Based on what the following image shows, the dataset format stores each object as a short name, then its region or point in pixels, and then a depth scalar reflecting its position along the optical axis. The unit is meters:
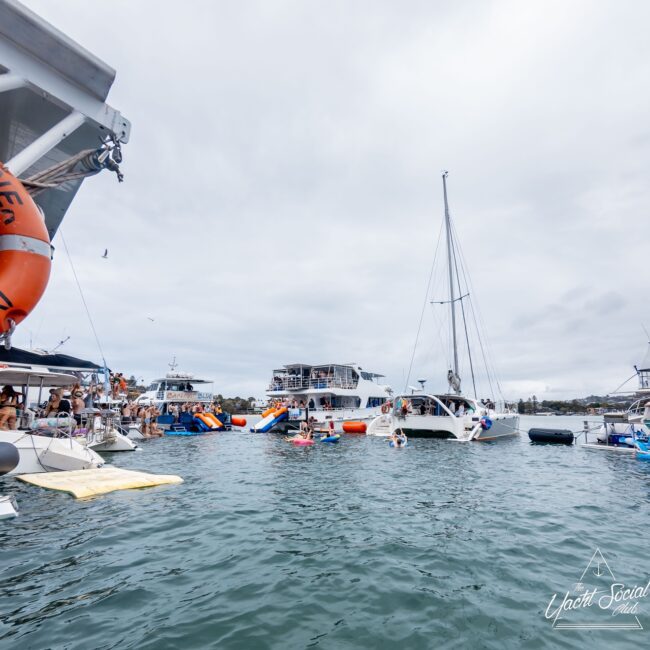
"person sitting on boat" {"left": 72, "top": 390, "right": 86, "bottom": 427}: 16.42
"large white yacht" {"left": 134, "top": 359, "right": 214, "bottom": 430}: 35.91
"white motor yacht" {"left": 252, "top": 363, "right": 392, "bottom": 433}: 33.44
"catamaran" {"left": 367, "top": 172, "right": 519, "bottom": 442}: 25.22
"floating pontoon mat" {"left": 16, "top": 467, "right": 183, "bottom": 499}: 9.80
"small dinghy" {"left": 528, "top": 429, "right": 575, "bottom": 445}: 25.06
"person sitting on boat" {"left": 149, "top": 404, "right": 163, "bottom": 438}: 28.97
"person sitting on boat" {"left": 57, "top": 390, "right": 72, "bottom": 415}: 16.62
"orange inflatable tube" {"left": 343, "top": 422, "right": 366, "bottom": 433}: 31.19
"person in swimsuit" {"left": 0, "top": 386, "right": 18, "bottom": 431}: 11.98
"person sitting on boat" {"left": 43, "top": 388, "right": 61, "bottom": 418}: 15.70
